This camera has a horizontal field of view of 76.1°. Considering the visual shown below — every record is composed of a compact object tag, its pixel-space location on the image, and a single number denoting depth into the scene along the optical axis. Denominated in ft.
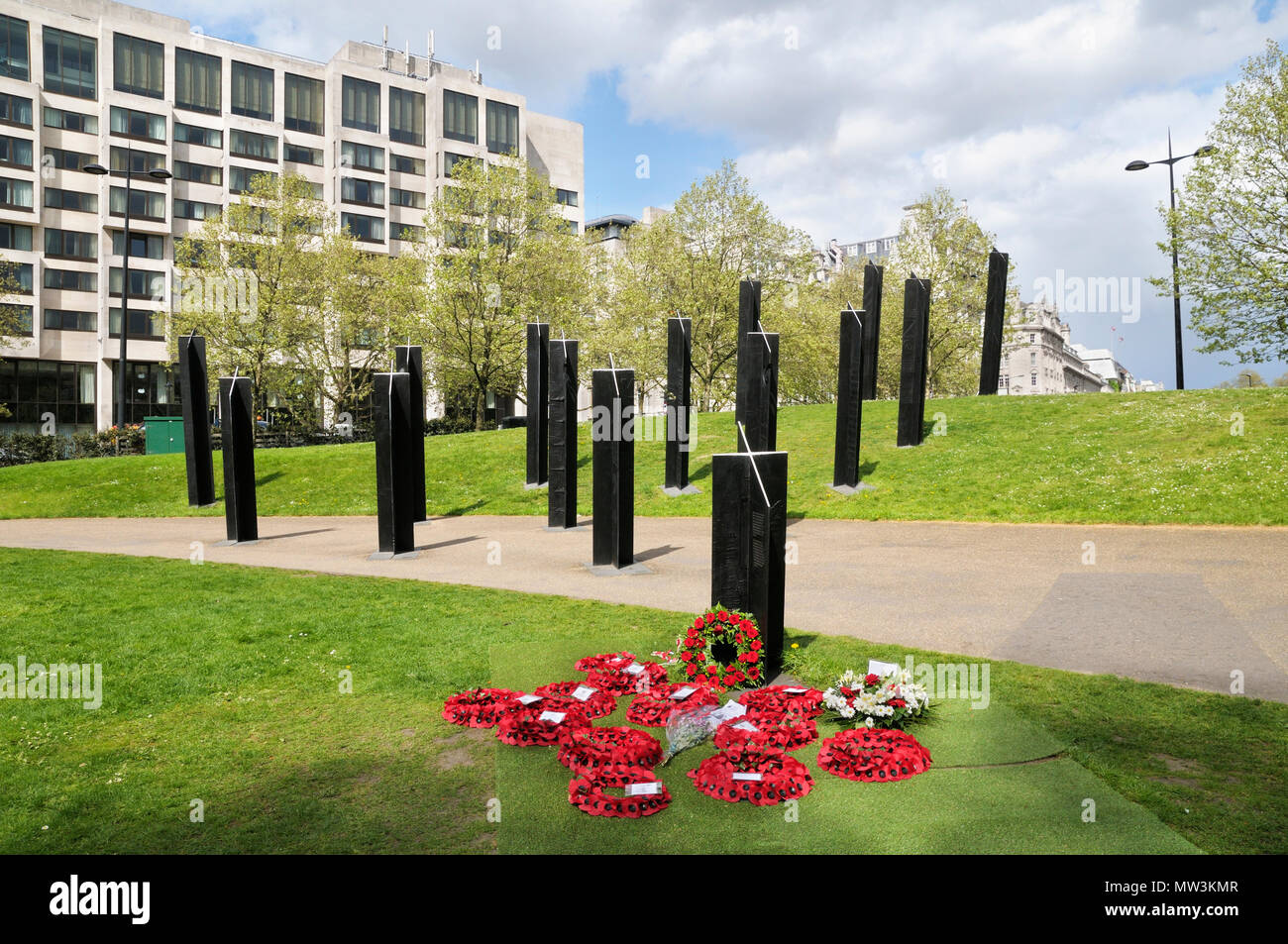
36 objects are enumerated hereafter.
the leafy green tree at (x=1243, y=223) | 72.74
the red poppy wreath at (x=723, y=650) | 22.91
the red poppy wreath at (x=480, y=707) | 20.32
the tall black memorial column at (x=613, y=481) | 42.22
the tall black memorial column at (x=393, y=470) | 47.88
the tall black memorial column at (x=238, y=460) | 53.98
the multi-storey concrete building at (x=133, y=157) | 167.43
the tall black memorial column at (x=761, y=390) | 53.52
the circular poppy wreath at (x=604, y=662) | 23.86
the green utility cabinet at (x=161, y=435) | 114.11
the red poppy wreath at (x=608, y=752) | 16.47
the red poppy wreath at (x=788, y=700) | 20.66
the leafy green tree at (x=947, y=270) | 135.23
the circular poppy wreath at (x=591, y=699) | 20.80
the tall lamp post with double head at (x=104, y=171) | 109.34
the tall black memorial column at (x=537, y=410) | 78.18
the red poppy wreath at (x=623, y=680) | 22.48
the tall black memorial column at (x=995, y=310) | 86.63
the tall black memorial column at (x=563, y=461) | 58.44
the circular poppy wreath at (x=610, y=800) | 15.25
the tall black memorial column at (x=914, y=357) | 73.82
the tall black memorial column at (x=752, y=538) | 23.82
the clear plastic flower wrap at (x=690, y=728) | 18.63
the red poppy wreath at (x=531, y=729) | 18.97
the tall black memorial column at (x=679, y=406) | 72.49
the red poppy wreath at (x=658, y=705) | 20.38
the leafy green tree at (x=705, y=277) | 127.65
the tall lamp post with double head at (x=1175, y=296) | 95.44
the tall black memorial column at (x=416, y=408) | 66.08
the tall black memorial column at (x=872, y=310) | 73.41
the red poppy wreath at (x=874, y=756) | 16.83
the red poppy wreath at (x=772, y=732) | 17.92
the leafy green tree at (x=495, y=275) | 120.78
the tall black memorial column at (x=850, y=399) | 65.87
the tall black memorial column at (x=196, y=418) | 70.18
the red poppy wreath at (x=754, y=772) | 15.88
